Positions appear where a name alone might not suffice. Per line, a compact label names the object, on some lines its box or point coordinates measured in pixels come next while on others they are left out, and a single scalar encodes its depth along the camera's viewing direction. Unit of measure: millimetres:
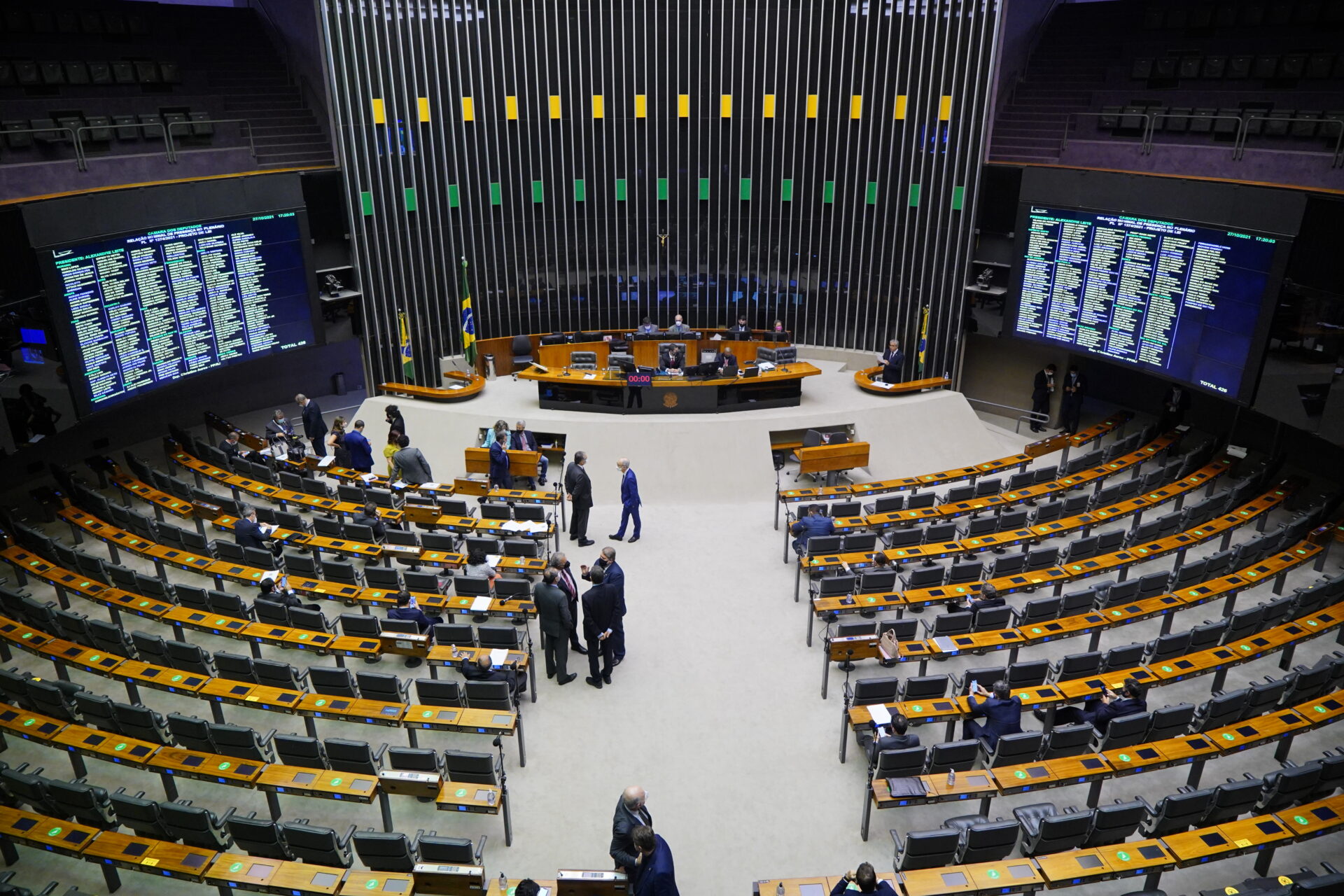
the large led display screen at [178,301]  11797
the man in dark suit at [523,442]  13594
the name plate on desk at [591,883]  6105
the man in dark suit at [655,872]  5824
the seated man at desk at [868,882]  5504
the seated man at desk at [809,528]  11273
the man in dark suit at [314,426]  14477
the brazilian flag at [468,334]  17062
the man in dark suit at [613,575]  8875
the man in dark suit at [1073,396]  16062
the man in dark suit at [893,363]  15883
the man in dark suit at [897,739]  7379
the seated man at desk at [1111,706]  7902
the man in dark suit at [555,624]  8703
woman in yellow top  13495
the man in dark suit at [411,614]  9031
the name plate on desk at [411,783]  6934
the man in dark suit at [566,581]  8781
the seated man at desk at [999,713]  7645
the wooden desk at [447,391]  15570
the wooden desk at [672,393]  15000
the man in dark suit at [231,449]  13695
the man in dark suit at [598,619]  8859
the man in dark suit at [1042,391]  16672
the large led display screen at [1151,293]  12211
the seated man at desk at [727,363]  15133
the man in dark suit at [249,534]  10711
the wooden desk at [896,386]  15805
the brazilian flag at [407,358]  17000
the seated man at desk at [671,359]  15609
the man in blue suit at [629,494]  12055
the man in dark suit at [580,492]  11859
